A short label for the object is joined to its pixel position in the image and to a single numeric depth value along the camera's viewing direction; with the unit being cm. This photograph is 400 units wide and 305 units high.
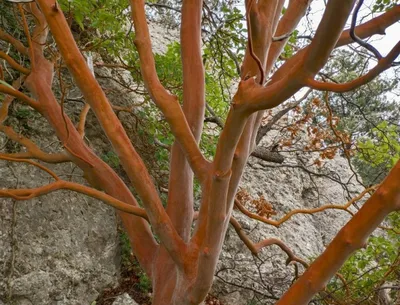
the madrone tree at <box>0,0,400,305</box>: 122
